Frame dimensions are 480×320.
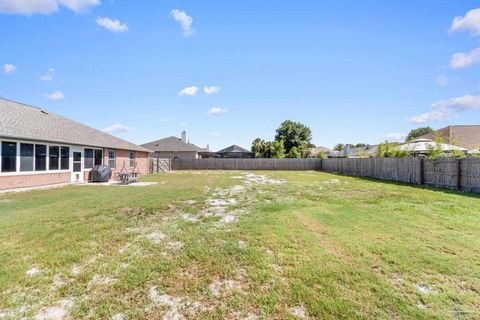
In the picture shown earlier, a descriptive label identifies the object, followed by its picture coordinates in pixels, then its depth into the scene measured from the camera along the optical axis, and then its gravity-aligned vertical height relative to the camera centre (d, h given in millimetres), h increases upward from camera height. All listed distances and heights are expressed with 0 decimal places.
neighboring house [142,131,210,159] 36500 +1638
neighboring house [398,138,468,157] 12945 +830
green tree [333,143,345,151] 74881 +4536
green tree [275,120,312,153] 42406 +4609
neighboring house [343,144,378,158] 42194 +2084
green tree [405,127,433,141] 65188 +8157
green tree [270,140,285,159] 36000 +1513
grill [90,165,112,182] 14787 -954
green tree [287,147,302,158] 36862 +957
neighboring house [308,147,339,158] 55422 +2272
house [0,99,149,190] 10344 +528
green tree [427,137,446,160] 12609 +529
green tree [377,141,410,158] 16703 +721
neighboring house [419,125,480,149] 25022 +3032
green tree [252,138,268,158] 40750 +1984
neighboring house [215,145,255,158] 45875 +1259
